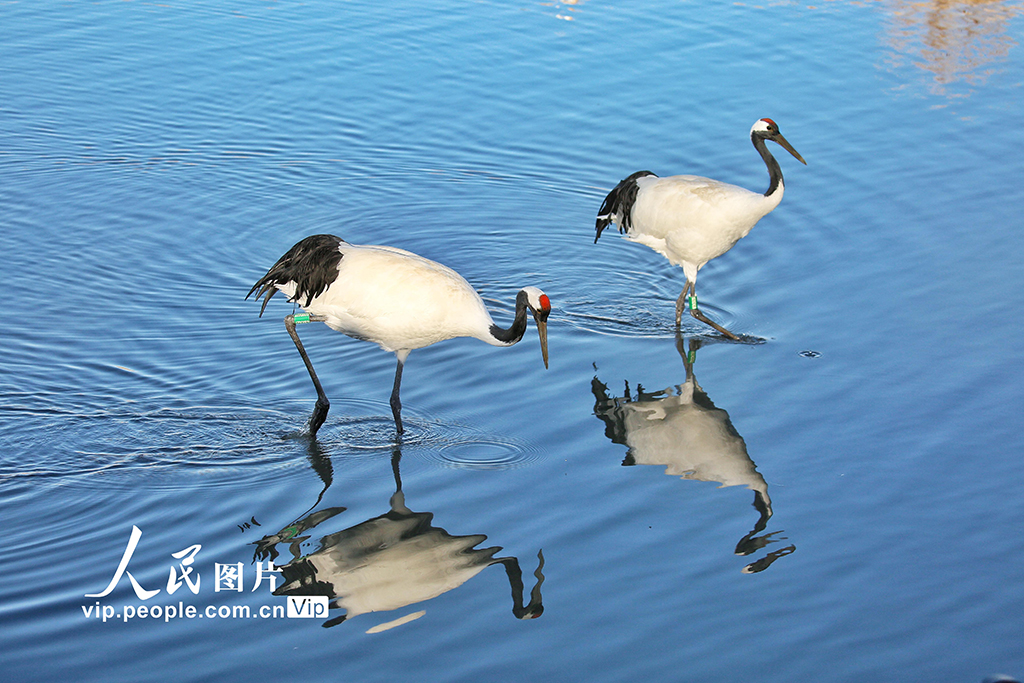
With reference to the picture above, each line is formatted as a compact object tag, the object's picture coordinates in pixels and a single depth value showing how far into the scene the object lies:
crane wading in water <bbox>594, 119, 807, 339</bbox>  18.33
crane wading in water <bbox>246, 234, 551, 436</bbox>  14.90
